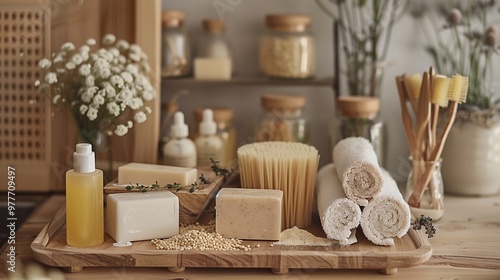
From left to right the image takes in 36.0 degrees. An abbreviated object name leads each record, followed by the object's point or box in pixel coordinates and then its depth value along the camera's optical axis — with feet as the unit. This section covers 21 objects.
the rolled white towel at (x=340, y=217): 3.74
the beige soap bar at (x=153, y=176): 4.04
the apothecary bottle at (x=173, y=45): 5.17
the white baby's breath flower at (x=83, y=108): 4.40
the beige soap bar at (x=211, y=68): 5.20
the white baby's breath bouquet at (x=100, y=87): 4.38
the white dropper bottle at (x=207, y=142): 4.89
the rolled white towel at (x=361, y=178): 3.76
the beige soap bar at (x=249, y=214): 3.74
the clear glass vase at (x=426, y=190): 4.38
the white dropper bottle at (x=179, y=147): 4.67
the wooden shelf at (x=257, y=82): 5.15
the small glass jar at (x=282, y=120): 5.09
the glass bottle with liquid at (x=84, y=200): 3.67
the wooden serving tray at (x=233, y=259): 3.61
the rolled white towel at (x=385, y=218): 3.74
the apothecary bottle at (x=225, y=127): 5.10
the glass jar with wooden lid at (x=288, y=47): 5.10
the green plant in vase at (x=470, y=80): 4.95
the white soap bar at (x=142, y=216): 3.71
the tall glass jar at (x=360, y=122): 4.95
